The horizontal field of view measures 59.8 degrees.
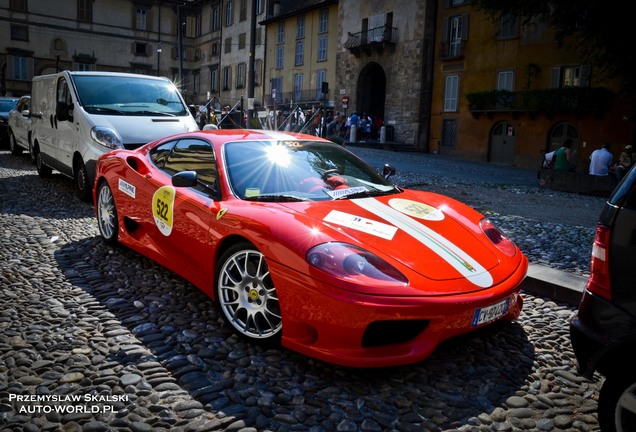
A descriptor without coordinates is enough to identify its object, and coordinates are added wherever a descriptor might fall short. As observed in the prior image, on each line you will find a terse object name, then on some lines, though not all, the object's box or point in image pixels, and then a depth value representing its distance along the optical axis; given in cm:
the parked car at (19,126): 1334
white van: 803
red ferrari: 292
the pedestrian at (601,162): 1398
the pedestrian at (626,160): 1515
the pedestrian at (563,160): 1498
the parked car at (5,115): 1761
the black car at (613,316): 225
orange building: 2403
